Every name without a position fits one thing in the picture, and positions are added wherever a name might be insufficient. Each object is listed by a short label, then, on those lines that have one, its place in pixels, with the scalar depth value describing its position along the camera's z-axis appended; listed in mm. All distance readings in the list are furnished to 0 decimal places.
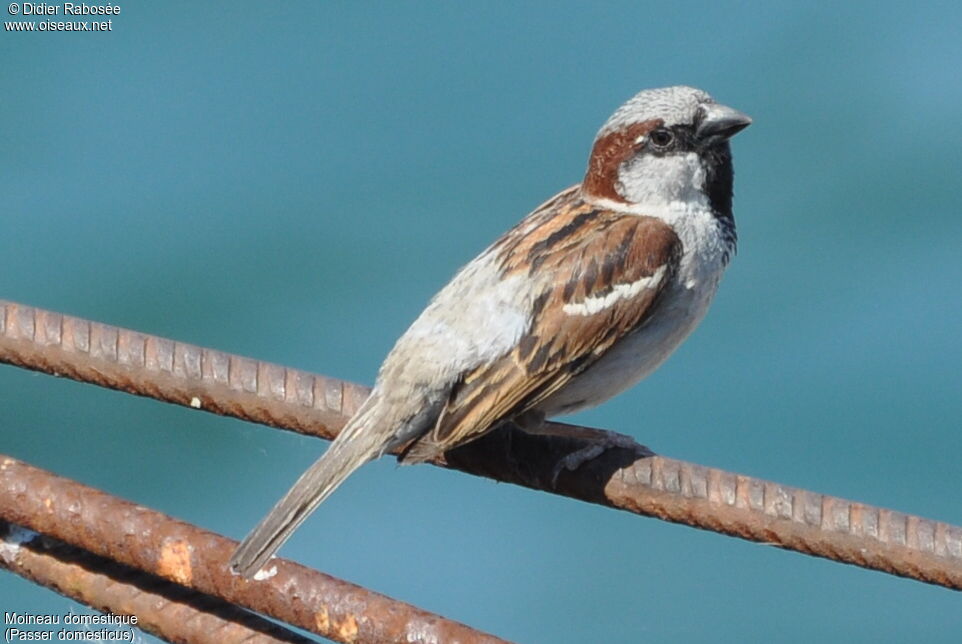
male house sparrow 6441
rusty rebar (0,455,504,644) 4074
